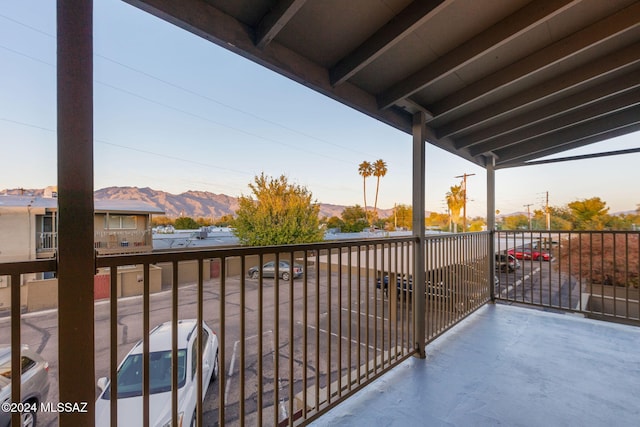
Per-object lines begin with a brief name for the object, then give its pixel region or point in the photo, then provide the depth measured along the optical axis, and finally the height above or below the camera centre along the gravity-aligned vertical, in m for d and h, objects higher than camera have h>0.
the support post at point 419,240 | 2.39 -0.24
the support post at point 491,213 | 3.86 -0.01
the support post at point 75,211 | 0.89 +0.01
